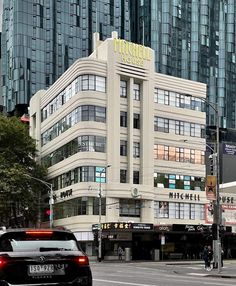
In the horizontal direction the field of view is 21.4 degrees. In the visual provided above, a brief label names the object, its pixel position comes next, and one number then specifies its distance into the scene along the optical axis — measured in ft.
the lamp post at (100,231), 204.74
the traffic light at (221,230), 128.53
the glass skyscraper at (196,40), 482.69
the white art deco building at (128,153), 224.94
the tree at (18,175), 233.14
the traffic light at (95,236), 214.75
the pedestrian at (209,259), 135.54
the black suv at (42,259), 34.30
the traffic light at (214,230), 125.08
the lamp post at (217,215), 124.98
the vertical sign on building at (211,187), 126.52
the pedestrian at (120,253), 220.02
